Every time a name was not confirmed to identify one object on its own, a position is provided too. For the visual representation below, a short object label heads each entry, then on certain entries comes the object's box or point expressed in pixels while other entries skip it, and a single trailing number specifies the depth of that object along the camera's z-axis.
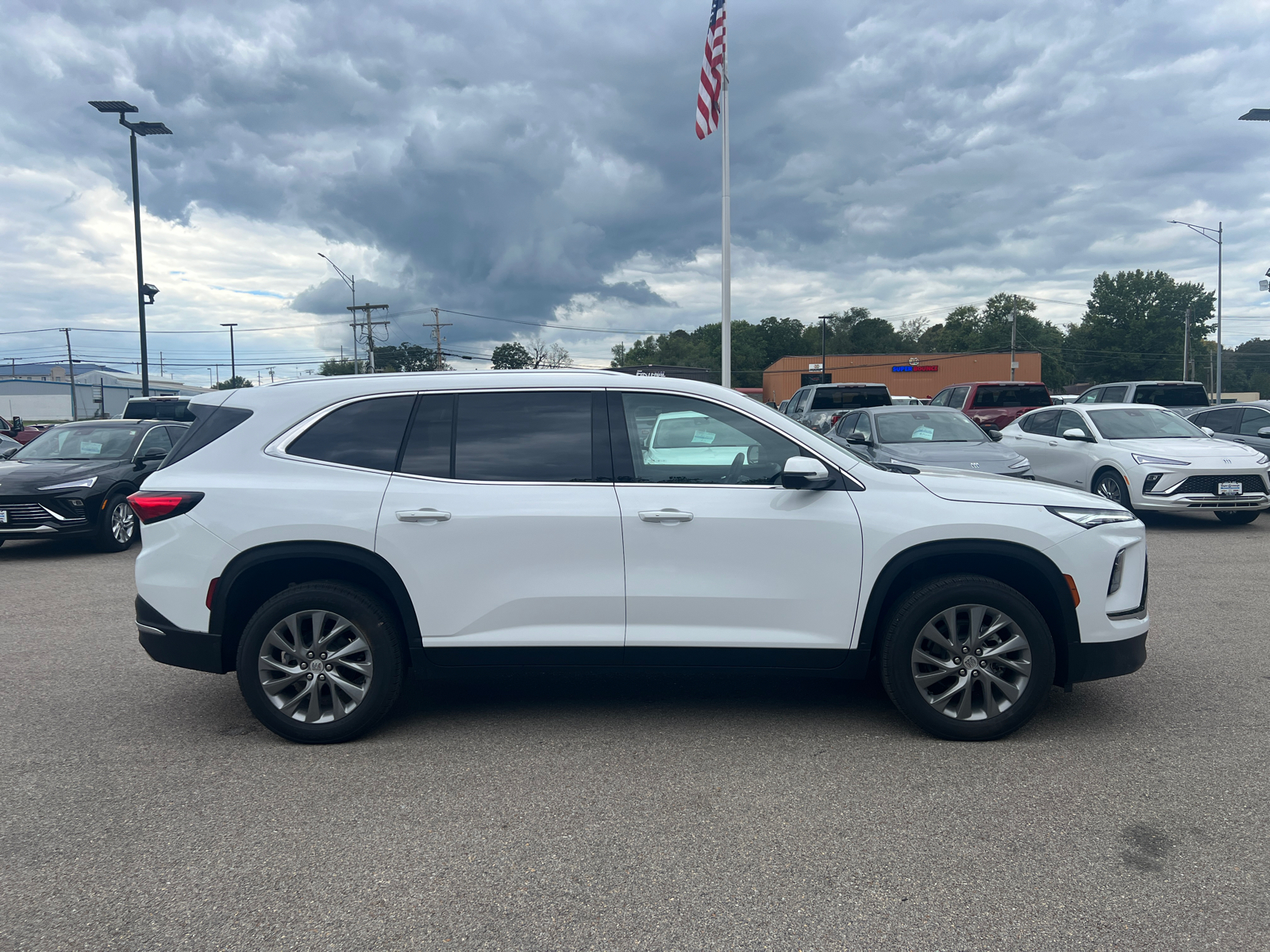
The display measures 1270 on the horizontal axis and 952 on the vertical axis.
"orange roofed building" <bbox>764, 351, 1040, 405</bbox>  79.12
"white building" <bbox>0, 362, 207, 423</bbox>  109.12
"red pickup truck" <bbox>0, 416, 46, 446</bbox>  32.19
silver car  10.78
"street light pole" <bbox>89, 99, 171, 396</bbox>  21.33
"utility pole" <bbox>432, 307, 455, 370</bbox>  69.62
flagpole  20.27
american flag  18.11
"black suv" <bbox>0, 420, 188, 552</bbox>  10.12
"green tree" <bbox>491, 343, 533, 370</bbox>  59.31
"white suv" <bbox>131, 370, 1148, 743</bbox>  4.03
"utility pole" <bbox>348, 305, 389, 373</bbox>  62.02
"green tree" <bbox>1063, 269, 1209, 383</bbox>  112.81
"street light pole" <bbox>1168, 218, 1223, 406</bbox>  34.61
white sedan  10.62
